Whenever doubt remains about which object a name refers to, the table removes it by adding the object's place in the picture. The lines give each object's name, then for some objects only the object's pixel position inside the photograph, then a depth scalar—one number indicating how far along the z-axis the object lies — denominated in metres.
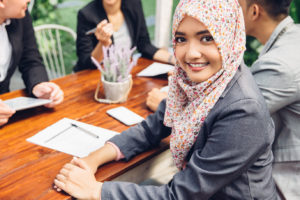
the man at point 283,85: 1.16
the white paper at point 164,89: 1.62
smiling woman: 0.85
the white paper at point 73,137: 1.13
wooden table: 0.94
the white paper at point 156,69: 1.83
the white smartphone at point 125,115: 1.33
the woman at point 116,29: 2.08
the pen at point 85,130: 1.22
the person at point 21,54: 1.47
